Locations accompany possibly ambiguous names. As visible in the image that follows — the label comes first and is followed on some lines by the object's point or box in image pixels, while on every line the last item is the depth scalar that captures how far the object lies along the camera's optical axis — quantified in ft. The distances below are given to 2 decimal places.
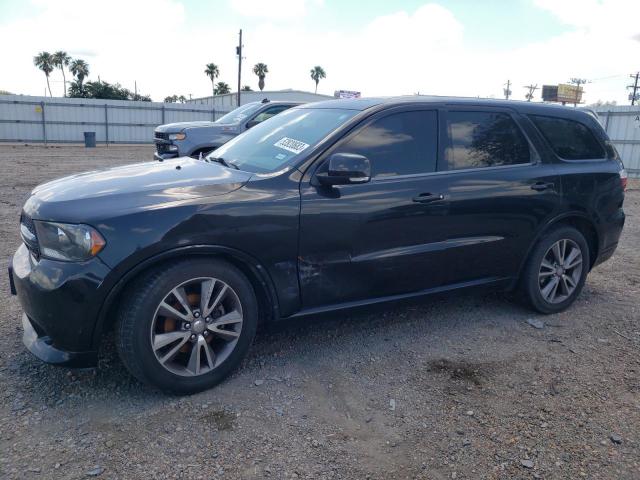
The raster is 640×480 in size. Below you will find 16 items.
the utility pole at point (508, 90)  159.69
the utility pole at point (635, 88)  171.03
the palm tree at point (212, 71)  251.39
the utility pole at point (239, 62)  128.99
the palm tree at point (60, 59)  224.33
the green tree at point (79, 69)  220.02
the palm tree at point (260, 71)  233.35
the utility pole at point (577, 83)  143.70
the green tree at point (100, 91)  172.35
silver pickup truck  32.65
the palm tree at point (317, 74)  253.24
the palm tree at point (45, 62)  226.17
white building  137.49
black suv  9.53
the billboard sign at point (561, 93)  146.00
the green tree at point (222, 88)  229.93
